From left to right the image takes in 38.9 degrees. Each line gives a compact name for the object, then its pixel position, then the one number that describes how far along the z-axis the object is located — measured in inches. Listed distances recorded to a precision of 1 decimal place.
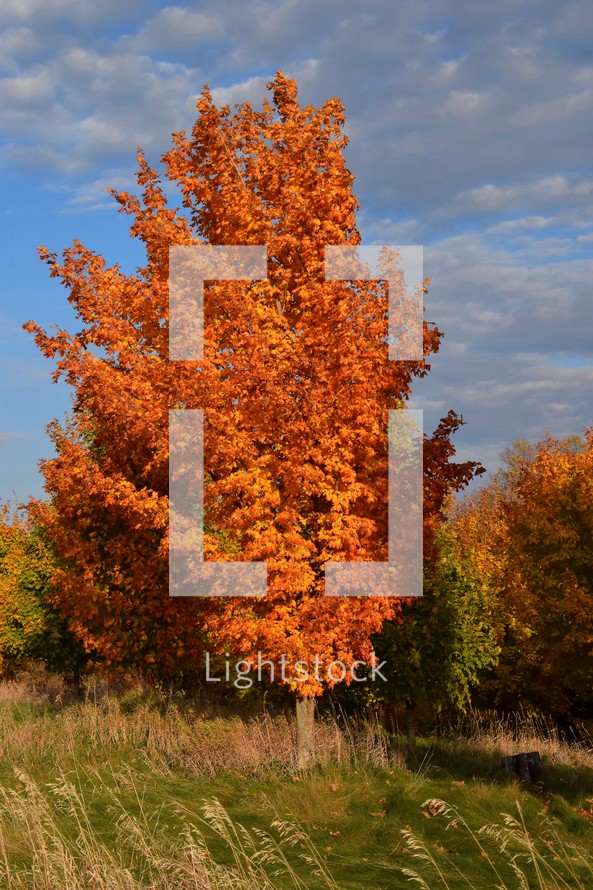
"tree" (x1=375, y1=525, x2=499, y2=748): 925.2
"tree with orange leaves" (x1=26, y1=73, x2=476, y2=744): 453.7
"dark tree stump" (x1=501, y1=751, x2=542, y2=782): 525.0
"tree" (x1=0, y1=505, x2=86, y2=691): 1029.8
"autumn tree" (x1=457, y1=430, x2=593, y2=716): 992.2
